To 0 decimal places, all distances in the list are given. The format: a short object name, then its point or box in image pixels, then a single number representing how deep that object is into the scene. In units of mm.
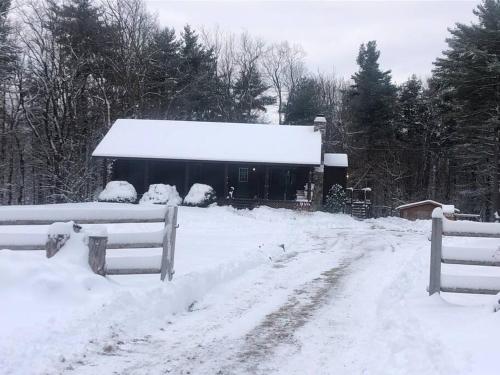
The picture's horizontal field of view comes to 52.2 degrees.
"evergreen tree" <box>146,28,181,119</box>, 44844
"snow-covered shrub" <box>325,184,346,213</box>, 30547
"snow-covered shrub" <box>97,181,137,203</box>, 28711
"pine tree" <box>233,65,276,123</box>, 53094
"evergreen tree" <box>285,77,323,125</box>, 49250
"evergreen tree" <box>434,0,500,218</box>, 29938
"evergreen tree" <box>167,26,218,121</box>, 47625
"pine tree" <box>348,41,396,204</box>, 45750
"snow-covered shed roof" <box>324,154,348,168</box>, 34250
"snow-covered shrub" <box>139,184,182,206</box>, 28625
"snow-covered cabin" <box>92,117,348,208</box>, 30688
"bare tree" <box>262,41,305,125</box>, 58906
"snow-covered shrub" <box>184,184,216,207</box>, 28859
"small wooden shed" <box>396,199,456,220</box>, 29508
